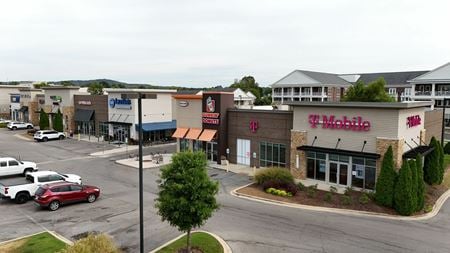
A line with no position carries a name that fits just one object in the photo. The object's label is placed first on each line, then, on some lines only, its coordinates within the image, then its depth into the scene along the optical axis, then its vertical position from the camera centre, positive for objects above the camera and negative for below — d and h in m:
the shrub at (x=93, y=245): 12.59 -5.17
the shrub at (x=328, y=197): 23.19 -6.18
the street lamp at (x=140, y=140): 14.05 -1.59
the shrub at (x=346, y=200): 22.66 -6.22
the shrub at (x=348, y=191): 24.27 -6.09
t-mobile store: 24.56 -2.74
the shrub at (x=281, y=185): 24.95 -5.93
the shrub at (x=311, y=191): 24.21 -6.15
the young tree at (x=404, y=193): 20.95 -5.38
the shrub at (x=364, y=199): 22.52 -6.11
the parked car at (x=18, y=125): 65.89 -4.47
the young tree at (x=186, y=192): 14.30 -3.64
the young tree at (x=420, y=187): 21.90 -5.25
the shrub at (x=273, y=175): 26.20 -5.42
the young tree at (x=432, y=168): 27.38 -5.08
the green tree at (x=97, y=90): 86.34 +2.58
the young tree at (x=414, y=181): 21.28 -4.73
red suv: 21.42 -5.67
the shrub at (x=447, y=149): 41.43 -5.53
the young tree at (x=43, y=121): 59.34 -3.33
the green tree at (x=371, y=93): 51.53 +1.05
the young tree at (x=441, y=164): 27.86 -4.85
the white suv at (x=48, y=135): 51.38 -4.96
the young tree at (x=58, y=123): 56.81 -3.48
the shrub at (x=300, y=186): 25.63 -6.07
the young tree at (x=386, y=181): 22.05 -4.91
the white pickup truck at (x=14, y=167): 29.06 -5.39
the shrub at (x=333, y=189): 25.16 -6.12
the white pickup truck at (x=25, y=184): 22.90 -5.40
